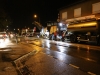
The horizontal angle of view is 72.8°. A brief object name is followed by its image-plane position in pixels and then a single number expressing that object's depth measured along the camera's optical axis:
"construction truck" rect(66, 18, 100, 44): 8.31
